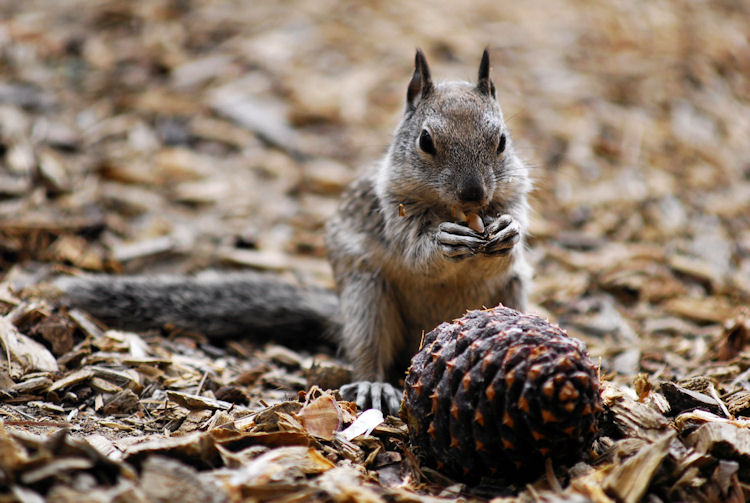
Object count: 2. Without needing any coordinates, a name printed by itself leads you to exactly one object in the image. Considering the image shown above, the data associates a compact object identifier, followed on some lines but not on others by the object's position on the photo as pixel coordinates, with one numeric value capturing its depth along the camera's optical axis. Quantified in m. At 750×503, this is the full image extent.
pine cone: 4.02
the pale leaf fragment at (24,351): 5.84
